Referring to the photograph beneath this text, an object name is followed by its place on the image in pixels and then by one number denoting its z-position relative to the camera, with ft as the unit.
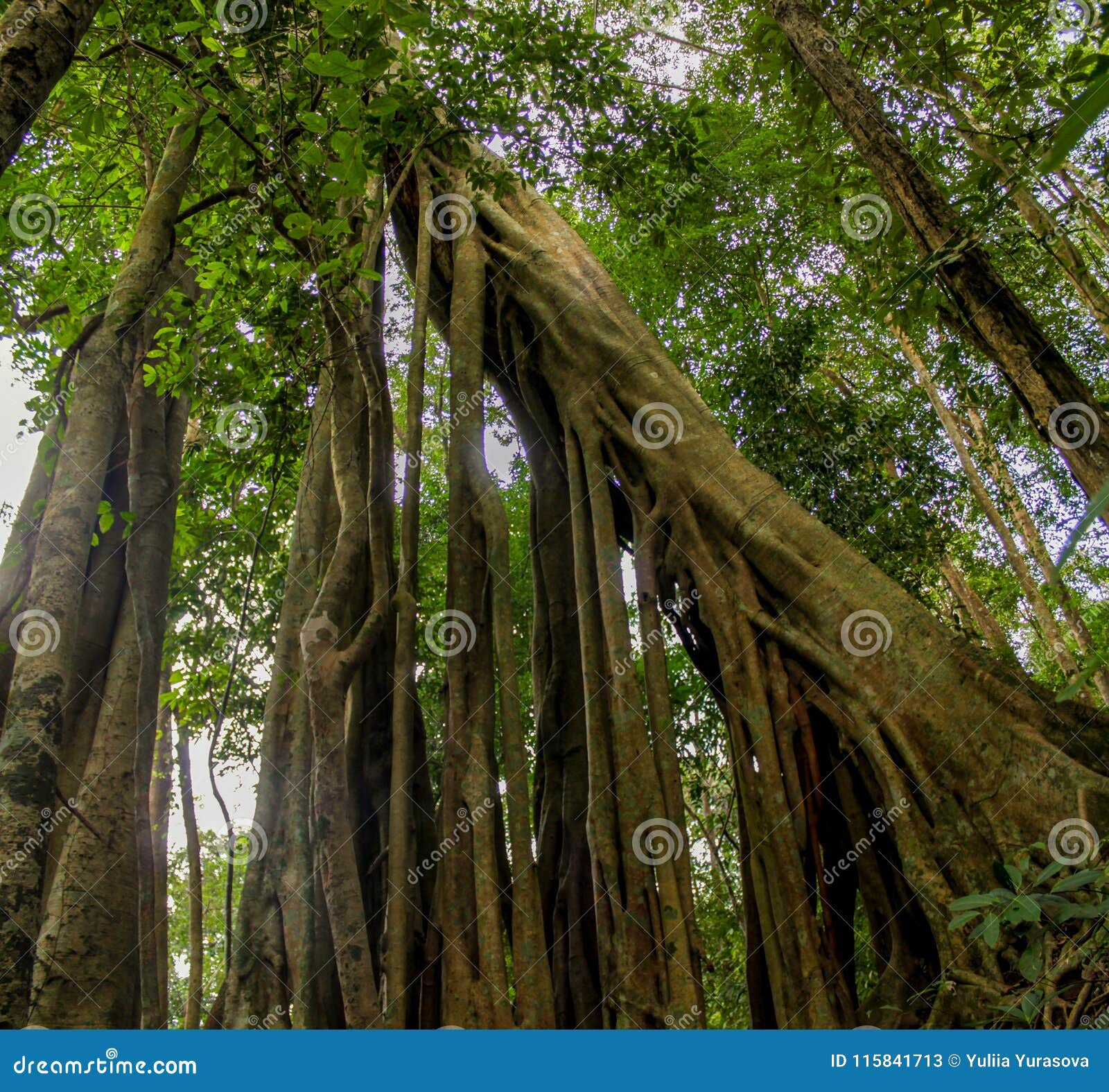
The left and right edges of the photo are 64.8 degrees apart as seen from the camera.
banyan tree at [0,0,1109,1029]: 8.32
